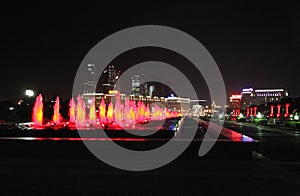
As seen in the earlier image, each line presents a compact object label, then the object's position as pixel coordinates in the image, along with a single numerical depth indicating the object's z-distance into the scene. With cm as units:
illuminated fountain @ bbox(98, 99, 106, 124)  5960
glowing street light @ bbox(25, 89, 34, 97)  8432
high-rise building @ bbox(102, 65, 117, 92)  19700
